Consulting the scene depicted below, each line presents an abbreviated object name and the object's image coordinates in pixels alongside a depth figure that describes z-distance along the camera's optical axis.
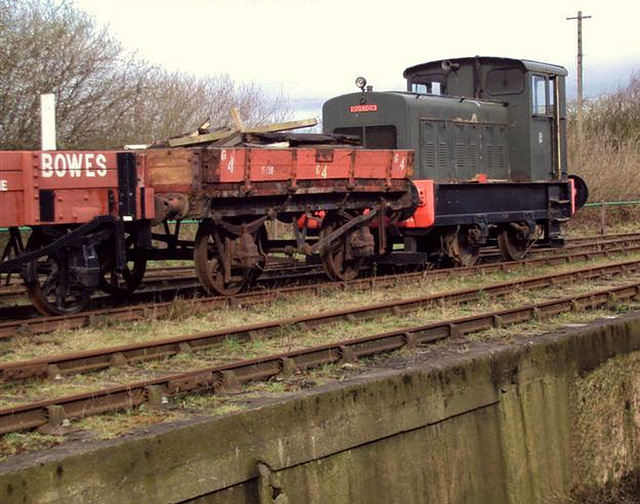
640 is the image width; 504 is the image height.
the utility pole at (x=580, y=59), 37.78
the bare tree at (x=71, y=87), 19.61
